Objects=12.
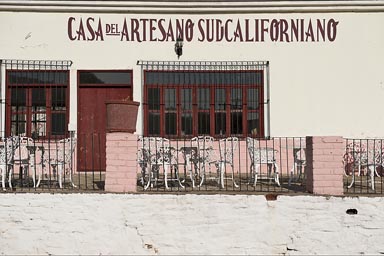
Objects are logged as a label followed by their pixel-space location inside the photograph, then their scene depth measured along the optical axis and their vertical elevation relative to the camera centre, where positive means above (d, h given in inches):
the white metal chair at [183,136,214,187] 340.8 -20.3
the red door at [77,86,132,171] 459.2 +13.4
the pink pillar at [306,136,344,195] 299.1 -21.9
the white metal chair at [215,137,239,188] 331.1 -22.4
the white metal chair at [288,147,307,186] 363.3 -25.2
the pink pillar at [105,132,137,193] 298.8 -19.9
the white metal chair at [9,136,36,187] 330.6 -19.0
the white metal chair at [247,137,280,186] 332.2 -18.9
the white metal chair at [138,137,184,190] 325.7 -20.6
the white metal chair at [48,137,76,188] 331.3 -19.5
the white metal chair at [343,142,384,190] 330.6 -21.4
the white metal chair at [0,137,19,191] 316.8 -16.2
